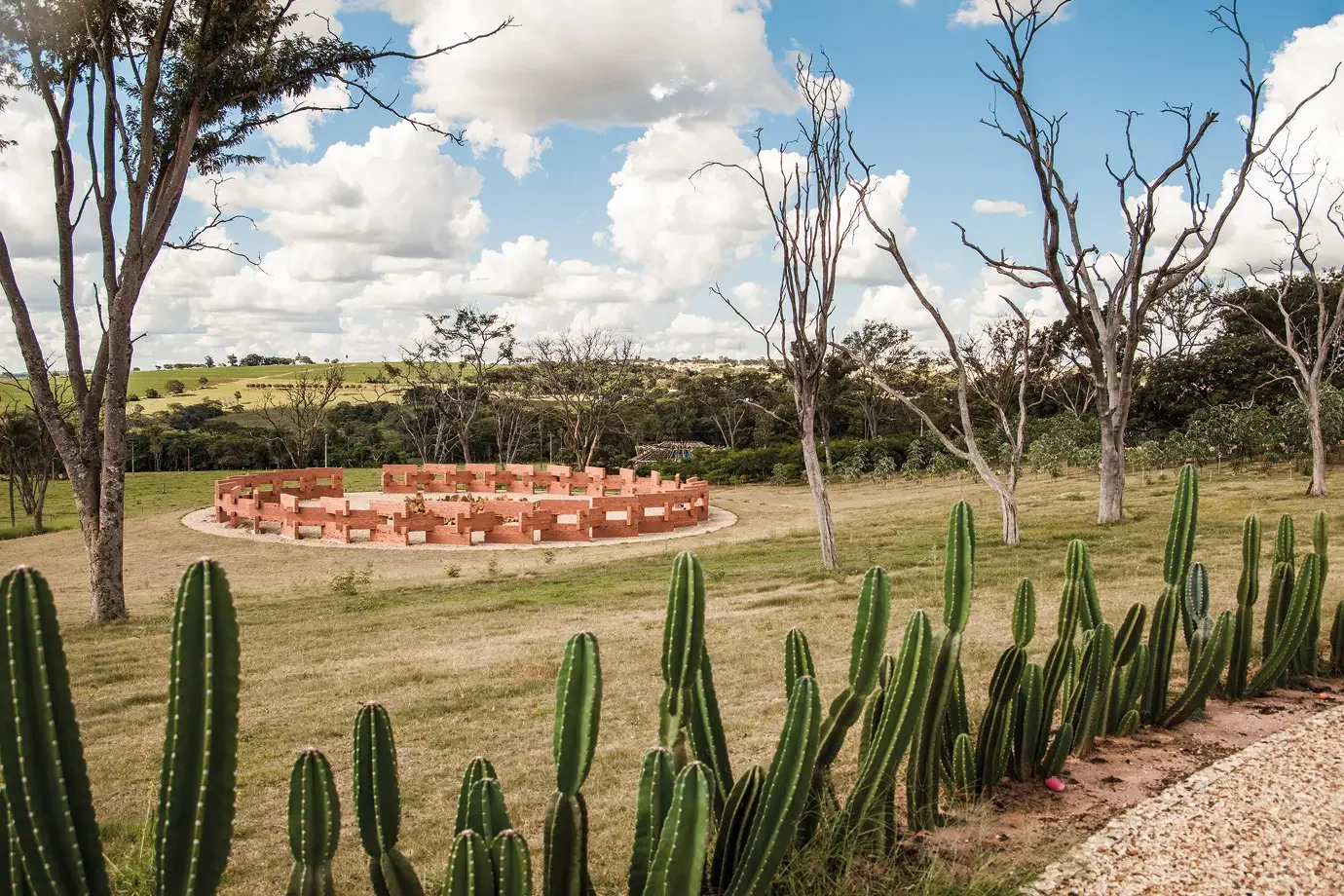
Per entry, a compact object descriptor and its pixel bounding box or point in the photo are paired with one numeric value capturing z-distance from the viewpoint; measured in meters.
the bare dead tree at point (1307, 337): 13.12
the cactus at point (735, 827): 2.61
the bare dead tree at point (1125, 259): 11.19
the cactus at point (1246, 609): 4.20
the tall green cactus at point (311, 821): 2.01
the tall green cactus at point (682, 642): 2.48
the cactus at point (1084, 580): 3.61
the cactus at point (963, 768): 3.17
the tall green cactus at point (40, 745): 1.71
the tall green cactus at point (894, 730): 2.80
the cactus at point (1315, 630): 4.50
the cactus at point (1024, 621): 3.32
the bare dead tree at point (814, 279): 10.20
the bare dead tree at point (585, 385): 30.58
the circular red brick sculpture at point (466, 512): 16.83
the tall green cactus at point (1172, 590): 3.90
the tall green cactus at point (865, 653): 2.79
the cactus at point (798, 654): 2.92
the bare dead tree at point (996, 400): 10.72
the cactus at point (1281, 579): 4.38
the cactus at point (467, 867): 1.91
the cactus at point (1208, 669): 3.93
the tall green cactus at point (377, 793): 2.20
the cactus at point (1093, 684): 3.58
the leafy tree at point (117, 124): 9.27
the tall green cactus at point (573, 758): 2.19
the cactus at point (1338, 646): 4.68
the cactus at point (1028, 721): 3.36
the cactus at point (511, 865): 1.92
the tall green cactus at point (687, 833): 1.99
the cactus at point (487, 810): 2.18
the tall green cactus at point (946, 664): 3.02
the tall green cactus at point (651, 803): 2.22
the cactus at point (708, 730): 2.79
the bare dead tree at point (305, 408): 31.38
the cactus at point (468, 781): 2.25
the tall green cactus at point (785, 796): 2.30
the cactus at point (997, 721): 3.32
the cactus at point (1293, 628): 4.23
